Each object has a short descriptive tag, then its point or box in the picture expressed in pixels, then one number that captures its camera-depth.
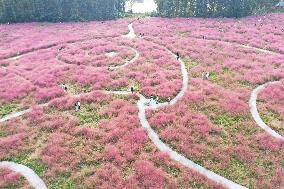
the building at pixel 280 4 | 76.53
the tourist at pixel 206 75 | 42.44
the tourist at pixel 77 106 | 36.06
